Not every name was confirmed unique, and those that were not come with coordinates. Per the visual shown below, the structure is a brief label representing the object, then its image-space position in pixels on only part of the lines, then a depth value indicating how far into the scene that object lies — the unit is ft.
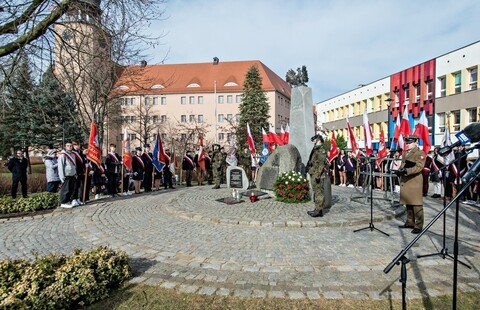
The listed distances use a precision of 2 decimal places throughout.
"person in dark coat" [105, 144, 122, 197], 42.32
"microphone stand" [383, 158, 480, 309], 8.79
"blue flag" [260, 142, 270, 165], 67.77
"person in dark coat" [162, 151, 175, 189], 54.27
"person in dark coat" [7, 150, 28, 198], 43.32
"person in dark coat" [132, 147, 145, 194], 46.55
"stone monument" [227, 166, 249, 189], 44.21
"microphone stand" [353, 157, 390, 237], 23.17
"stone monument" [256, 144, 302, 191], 36.47
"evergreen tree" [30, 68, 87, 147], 95.04
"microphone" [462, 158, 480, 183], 9.69
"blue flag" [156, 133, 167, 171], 49.60
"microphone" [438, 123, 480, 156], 12.42
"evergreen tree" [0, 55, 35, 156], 27.65
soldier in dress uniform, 22.94
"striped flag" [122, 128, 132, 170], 43.91
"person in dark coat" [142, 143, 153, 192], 49.19
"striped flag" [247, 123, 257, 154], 61.82
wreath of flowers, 32.96
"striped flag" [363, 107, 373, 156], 40.96
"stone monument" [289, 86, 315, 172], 38.22
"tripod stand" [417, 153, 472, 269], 18.16
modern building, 88.22
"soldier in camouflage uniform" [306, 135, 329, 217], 27.14
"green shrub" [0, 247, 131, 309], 11.72
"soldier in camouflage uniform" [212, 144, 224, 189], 50.60
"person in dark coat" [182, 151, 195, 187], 56.39
